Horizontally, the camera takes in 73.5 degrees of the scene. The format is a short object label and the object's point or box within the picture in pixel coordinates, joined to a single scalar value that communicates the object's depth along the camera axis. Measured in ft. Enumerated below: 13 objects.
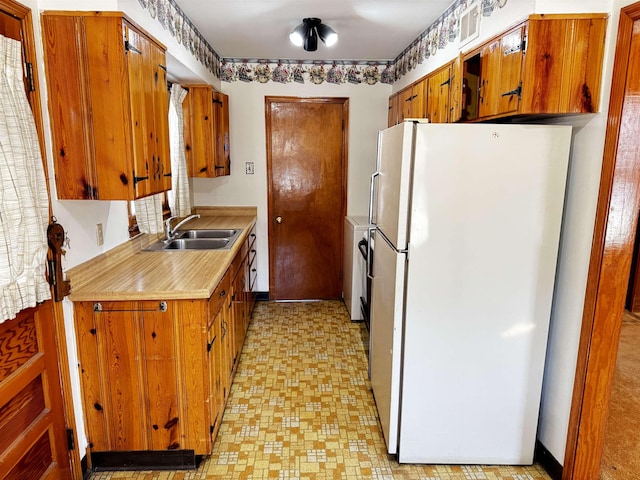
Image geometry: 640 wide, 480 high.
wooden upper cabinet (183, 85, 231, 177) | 11.38
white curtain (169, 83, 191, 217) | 10.50
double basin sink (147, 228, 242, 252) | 9.72
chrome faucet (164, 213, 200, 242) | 10.07
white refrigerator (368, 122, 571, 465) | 6.01
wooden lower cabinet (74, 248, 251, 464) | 6.24
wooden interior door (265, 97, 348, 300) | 13.84
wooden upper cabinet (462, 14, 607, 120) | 5.57
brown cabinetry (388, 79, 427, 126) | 9.97
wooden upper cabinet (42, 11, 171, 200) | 5.51
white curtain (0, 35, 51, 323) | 4.62
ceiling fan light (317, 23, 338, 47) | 9.61
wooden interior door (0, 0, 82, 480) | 4.92
